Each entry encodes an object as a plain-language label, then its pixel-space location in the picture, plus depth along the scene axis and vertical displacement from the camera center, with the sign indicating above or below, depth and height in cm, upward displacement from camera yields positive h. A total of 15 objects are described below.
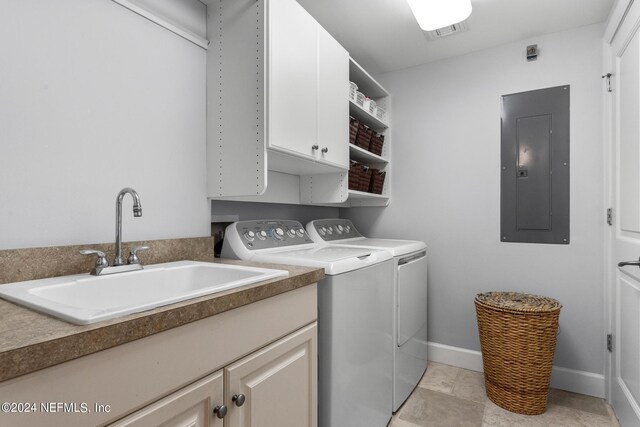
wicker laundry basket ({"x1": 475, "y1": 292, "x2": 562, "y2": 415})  187 -76
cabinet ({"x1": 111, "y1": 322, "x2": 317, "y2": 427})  80 -51
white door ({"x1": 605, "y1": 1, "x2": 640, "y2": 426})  158 -1
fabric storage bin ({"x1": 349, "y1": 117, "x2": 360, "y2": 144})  229 +56
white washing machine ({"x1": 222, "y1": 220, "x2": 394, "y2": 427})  139 -46
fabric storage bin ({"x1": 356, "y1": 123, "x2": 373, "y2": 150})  239 +56
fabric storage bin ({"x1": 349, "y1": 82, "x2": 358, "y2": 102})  224 +81
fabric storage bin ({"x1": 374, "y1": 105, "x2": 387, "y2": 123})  263 +79
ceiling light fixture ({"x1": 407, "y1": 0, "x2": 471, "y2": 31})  180 +110
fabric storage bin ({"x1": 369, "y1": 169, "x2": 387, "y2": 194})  259 +26
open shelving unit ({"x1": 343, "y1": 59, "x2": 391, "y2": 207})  243 +68
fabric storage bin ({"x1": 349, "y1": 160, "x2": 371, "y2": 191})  230 +26
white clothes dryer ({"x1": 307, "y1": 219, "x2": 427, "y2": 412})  195 -52
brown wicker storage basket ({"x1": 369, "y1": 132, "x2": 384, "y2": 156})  259 +55
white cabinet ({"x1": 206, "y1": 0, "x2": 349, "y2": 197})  150 +58
